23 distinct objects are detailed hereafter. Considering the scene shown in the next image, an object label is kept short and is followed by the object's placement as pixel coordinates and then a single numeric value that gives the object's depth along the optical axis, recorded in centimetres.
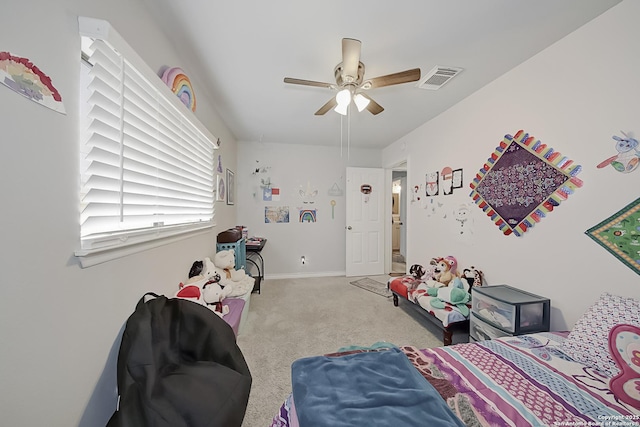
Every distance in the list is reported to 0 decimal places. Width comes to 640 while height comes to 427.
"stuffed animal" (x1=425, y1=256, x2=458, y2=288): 253
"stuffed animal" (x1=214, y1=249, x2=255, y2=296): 224
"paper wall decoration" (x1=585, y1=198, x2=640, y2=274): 127
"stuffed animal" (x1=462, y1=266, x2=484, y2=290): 225
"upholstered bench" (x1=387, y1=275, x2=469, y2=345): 198
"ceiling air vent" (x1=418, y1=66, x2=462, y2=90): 194
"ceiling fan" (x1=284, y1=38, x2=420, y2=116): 145
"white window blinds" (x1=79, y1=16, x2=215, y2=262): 92
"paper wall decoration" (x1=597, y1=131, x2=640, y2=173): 129
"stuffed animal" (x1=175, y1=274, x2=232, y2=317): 159
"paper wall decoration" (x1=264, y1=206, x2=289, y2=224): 404
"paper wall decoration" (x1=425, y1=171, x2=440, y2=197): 295
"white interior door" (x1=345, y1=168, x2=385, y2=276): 416
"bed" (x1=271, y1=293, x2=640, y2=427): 81
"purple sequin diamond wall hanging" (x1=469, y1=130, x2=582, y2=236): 166
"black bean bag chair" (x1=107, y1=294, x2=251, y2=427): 81
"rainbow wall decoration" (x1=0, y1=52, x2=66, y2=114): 62
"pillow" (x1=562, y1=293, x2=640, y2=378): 111
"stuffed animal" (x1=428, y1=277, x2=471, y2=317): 211
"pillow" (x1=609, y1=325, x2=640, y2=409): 91
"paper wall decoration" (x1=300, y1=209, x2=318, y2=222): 415
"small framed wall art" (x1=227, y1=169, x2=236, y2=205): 340
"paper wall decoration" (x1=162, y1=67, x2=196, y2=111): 153
